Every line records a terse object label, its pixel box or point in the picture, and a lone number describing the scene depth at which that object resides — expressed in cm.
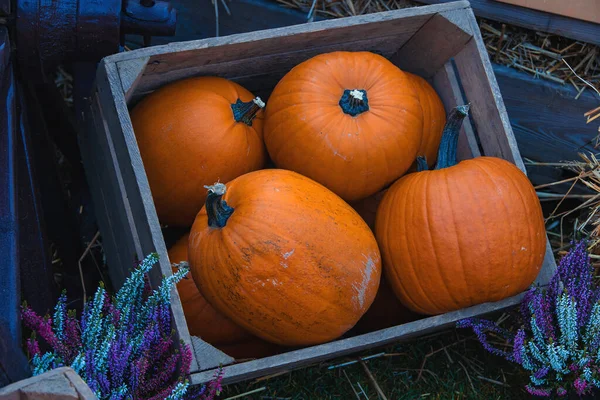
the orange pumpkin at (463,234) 159
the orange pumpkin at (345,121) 163
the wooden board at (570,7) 186
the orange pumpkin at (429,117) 176
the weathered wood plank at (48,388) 131
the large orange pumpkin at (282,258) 152
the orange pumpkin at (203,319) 167
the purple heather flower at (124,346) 142
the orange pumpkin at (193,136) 167
